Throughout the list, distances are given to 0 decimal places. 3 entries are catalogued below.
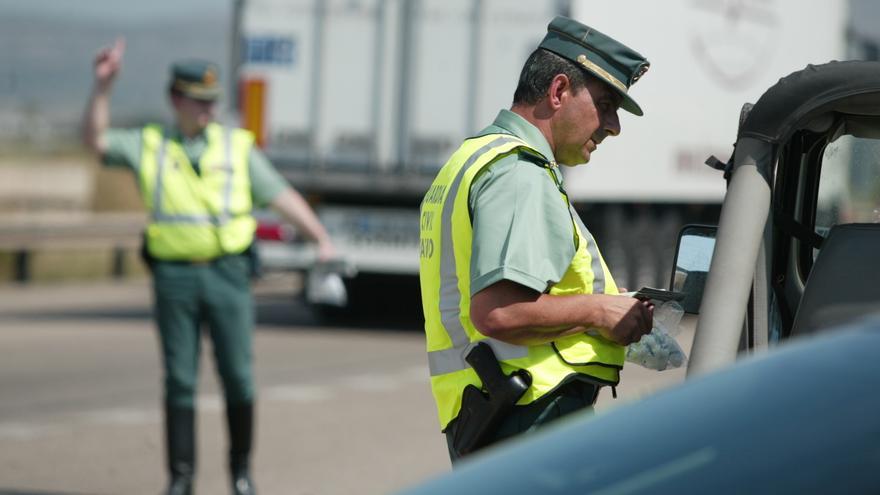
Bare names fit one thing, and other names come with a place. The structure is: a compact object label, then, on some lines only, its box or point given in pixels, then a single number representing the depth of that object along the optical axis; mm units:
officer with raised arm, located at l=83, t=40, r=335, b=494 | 13193
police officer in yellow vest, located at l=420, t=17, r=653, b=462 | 6975
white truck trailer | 27026
